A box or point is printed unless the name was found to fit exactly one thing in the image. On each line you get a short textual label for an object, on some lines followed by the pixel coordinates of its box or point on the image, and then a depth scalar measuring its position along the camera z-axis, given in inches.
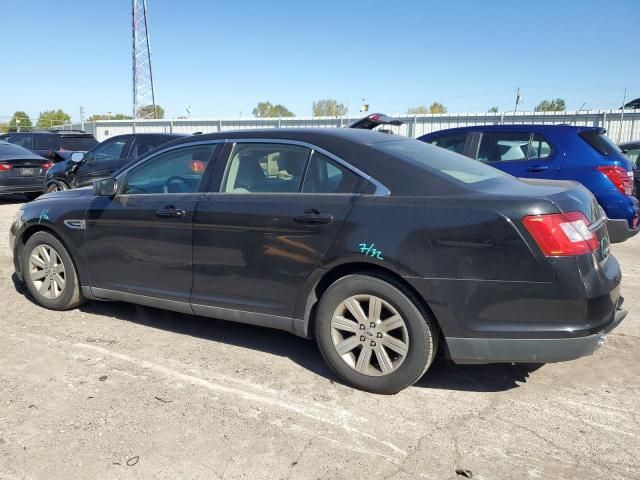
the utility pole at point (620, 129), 632.7
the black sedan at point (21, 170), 481.2
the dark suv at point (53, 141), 637.3
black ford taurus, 119.1
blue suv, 244.7
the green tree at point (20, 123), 1470.2
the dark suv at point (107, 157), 404.5
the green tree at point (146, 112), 1862.0
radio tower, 1742.1
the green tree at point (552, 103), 1483.8
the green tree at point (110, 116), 2032.5
